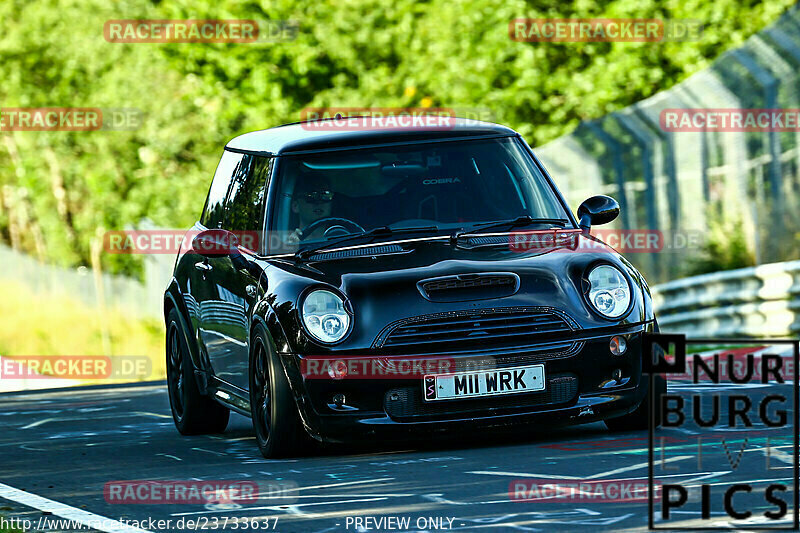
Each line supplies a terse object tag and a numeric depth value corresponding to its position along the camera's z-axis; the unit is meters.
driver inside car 19.02
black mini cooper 16.98
